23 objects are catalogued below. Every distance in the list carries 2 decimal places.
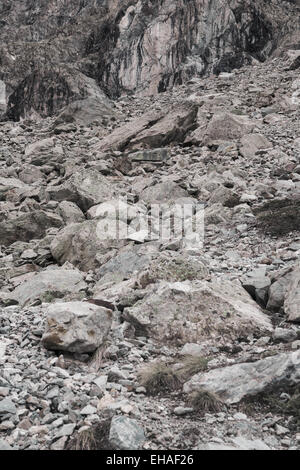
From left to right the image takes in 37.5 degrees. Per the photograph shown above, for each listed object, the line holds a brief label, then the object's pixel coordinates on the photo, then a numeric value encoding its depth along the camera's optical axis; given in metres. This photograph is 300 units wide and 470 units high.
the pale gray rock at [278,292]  7.98
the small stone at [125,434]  4.77
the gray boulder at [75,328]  6.68
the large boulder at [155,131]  23.77
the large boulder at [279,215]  11.34
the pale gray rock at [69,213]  15.89
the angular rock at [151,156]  22.17
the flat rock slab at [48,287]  9.85
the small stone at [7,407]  5.30
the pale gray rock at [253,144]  19.72
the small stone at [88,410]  5.32
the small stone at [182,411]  5.39
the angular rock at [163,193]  16.86
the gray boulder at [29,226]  15.65
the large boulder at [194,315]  7.31
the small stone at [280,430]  5.00
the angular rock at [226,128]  22.20
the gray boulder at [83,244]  12.55
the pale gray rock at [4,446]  4.75
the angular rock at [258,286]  8.38
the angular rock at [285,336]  6.86
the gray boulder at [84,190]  16.75
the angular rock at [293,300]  7.33
